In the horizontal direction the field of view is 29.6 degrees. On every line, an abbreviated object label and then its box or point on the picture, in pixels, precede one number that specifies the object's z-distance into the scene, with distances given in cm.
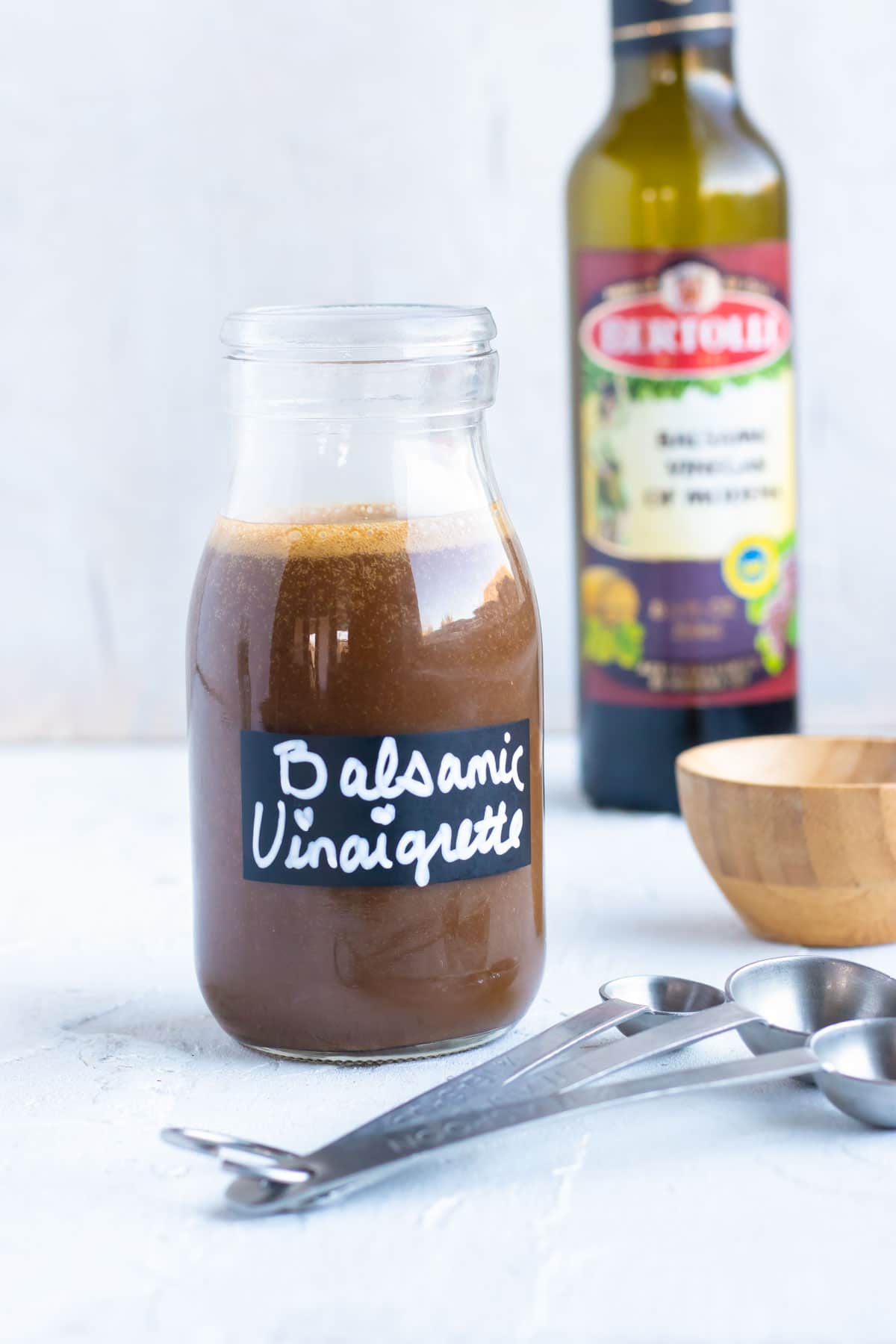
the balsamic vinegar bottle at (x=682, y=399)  94
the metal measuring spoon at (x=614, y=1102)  48
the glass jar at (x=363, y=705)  58
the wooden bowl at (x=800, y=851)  69
